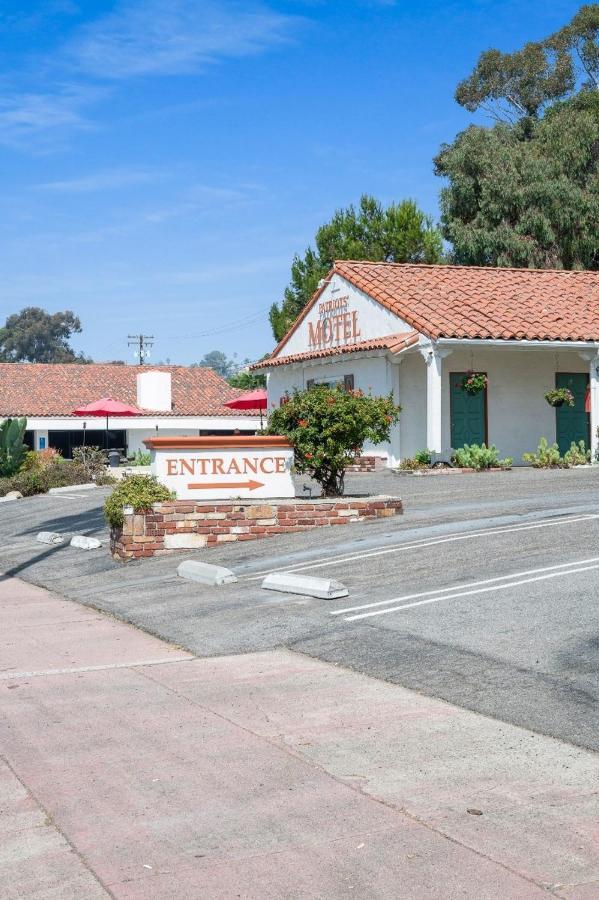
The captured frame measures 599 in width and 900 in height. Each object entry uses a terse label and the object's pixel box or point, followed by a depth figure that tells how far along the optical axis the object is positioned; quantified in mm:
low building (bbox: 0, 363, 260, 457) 52562
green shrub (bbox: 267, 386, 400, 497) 14773
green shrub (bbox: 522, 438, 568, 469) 23625
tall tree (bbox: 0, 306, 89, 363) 122312
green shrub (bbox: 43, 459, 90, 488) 27406
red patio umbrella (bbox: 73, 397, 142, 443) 37531
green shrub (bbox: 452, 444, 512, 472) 23125
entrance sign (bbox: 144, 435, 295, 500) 14438
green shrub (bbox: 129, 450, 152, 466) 37406
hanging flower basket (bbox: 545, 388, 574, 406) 24844
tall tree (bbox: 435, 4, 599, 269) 40438
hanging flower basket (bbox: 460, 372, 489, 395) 24312
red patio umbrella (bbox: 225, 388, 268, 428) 33188
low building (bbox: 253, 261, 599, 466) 24047
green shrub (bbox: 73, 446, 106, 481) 28812
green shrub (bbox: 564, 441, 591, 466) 23781
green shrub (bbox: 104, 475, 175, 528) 13828
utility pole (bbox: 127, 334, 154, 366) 86438
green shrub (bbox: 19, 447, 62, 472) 31512
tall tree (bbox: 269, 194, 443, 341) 43156
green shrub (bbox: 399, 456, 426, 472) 23469
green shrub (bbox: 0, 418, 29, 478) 31172
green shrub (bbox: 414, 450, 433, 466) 23688
